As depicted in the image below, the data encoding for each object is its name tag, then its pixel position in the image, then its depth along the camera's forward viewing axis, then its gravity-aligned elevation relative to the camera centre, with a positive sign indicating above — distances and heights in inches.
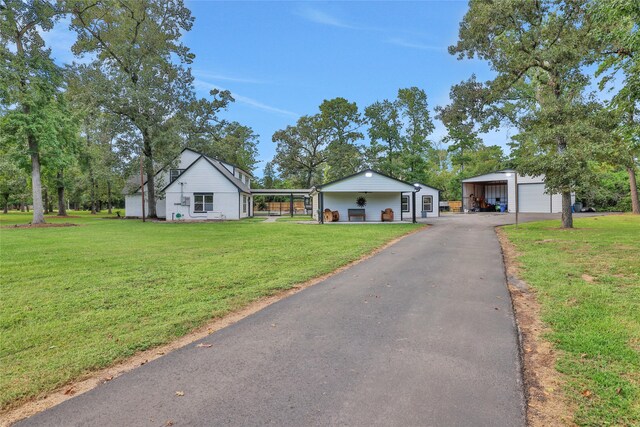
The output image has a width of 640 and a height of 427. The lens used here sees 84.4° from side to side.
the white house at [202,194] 1059.9 +37.9
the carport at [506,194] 1279.5 +43.0
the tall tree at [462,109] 690.8 +192.5
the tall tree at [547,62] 548.7 +237.5
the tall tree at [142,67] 1001.5 +445.2
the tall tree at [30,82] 756.6 +277.6
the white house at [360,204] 960.9 +4.9
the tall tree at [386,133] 1566.2 +327.1
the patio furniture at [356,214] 963.3 -23.0
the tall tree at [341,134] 1626.5 +346.1
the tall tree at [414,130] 1528.1 +330.5
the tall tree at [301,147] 1715.1 +296.7
